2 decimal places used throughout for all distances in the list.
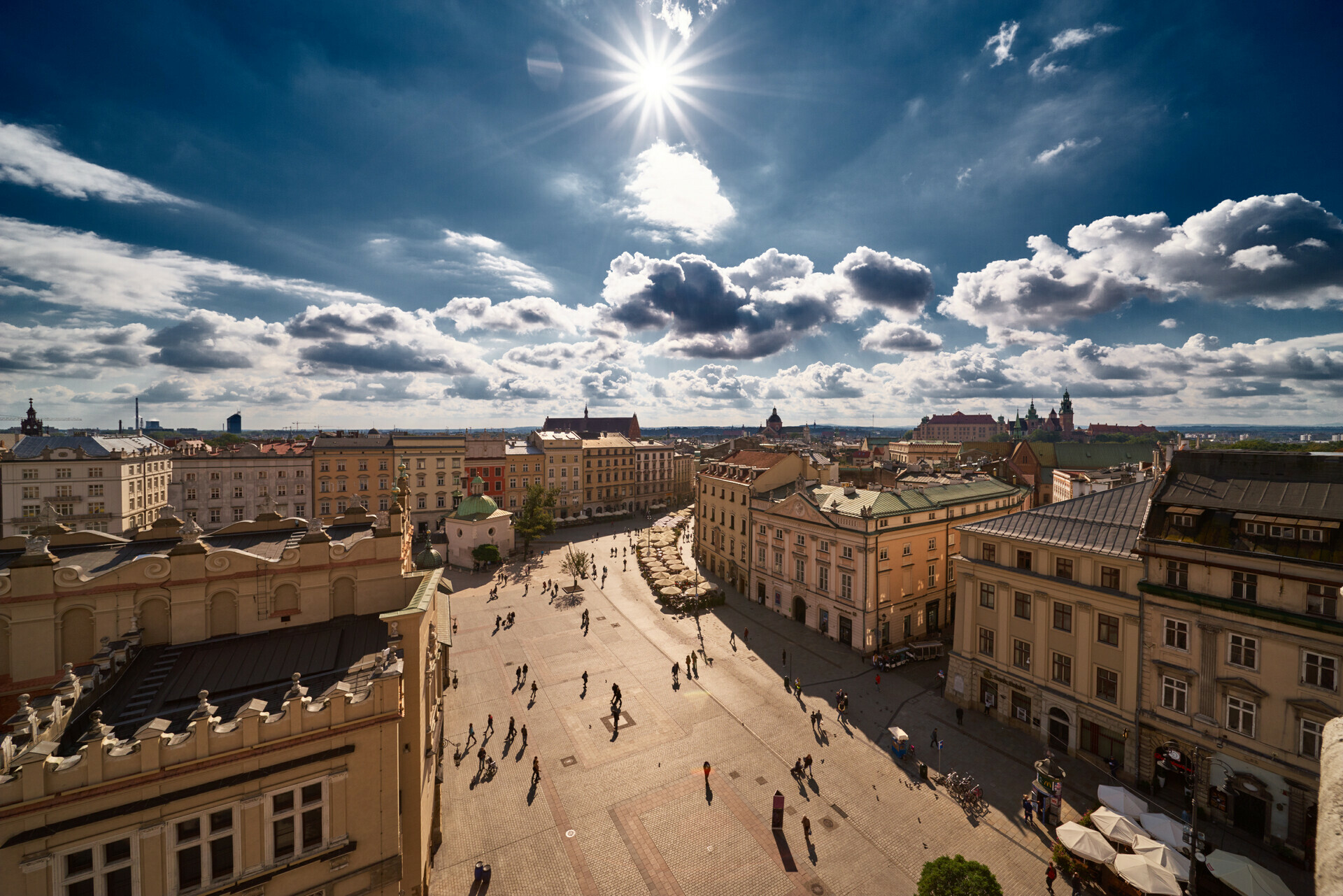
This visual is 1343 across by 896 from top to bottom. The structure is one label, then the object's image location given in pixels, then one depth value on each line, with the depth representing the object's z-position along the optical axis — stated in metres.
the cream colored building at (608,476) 108.56
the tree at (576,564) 66.25
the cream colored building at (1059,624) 28.78
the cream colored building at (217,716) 13.32
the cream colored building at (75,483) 66.44
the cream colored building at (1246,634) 22.91
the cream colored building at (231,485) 81.69
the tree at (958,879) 18.31
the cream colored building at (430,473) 88.62
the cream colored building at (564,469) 101.75
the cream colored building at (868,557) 43.94
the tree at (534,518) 75.94
